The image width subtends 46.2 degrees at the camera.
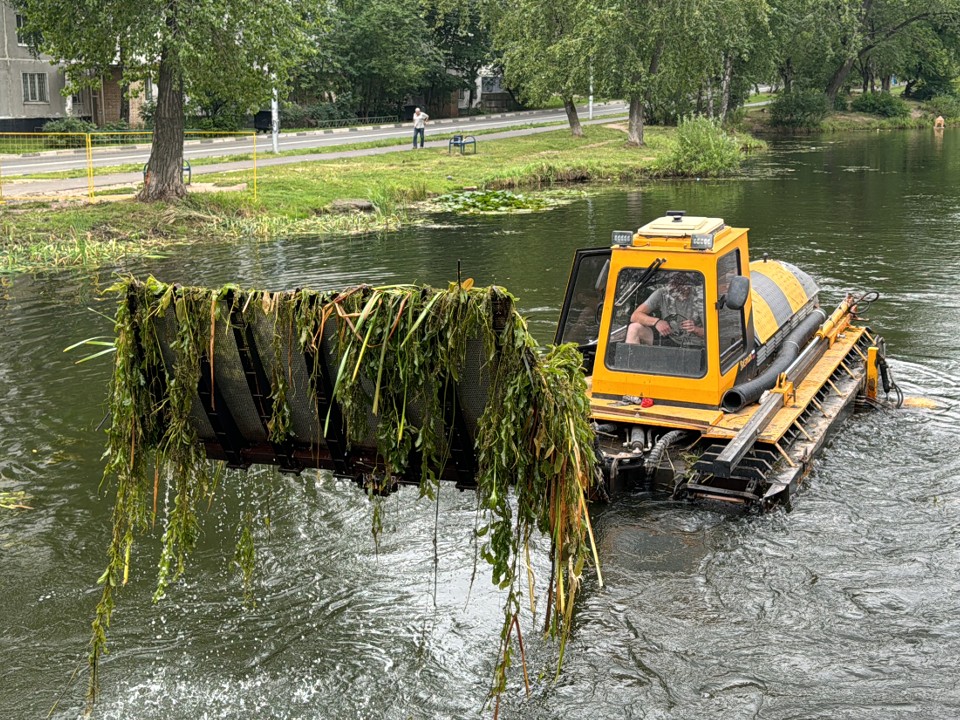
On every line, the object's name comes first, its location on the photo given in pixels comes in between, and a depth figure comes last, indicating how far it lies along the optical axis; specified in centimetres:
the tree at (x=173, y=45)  2306
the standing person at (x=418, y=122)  4228
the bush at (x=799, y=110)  6044
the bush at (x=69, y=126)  4481
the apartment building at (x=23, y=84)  4800
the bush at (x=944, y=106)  6650
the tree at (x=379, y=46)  5547
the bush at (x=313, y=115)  5394
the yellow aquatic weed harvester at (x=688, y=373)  990
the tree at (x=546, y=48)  4166
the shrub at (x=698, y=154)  3712
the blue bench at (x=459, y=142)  4131
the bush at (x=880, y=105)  6562
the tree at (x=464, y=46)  6150
